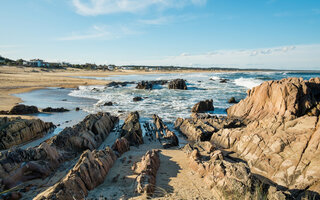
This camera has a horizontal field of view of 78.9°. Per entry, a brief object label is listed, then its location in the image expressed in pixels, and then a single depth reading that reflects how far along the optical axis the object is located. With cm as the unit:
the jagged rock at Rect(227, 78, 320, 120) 1122
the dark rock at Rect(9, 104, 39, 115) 1455
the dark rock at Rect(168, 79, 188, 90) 3631
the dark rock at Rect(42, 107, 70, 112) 1630
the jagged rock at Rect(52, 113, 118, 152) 844
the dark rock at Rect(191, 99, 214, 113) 1710
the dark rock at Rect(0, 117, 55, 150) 882
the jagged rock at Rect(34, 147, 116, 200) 446
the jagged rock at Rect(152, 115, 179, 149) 983
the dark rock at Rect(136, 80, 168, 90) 3688
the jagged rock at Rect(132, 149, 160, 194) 502
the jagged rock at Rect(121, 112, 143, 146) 998
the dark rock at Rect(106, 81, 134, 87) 4025
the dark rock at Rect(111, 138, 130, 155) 832
